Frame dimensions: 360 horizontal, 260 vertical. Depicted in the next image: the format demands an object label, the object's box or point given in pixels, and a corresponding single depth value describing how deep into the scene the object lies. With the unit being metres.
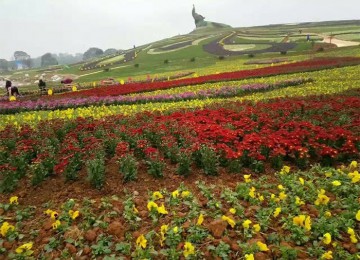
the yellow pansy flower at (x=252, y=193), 5.66
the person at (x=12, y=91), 25.91
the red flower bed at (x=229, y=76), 24.08
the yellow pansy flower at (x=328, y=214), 5.01
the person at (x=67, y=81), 40.71
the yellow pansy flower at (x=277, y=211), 5.06
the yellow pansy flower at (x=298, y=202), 5.33
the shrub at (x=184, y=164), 7.15
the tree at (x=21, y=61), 171.38
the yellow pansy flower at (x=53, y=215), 5.18
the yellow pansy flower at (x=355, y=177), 5.95
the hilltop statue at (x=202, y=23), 130.04
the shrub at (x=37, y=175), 6.86
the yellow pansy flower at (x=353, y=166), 6.60
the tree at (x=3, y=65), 159.18
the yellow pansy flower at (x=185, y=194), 5.78
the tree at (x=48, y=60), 151.12
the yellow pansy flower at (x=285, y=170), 6.74
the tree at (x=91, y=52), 168.18
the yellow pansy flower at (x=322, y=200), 5.36
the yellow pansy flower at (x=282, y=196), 5.52
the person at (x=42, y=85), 28.09
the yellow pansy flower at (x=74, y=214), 5.15
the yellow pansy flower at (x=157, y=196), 5.73
